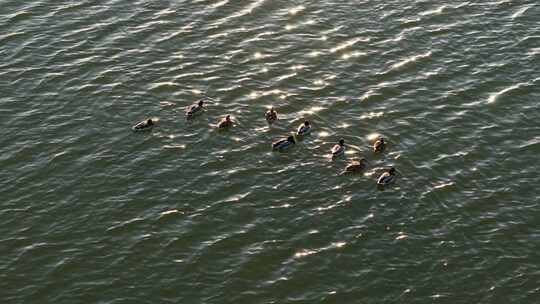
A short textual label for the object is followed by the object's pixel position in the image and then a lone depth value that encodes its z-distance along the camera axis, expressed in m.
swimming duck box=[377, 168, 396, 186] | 37.09
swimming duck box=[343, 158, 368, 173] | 38.06
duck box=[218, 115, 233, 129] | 41.38
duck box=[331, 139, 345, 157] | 38.97
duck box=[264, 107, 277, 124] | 42.06
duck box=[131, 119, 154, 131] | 41.22
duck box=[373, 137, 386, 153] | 39.72
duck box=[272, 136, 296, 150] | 39.53
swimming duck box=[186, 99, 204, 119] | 42.06
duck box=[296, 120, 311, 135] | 40.78
